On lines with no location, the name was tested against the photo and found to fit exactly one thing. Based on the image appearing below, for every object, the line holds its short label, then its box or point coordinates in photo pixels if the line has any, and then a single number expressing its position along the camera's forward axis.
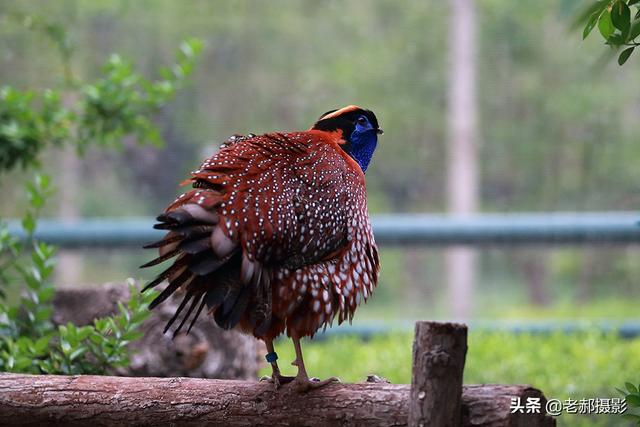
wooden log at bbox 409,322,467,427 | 5.18
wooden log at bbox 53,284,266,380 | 5.96
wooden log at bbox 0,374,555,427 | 5.25
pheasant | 5.30
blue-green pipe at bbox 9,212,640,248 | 7.96
